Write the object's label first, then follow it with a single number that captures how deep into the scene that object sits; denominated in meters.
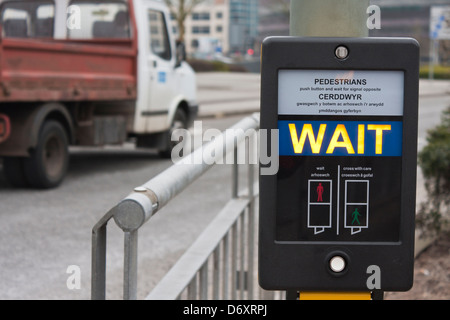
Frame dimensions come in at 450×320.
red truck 8.99
